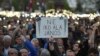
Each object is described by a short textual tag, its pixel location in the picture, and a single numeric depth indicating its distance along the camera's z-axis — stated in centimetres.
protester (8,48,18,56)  1218
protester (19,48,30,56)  1232
